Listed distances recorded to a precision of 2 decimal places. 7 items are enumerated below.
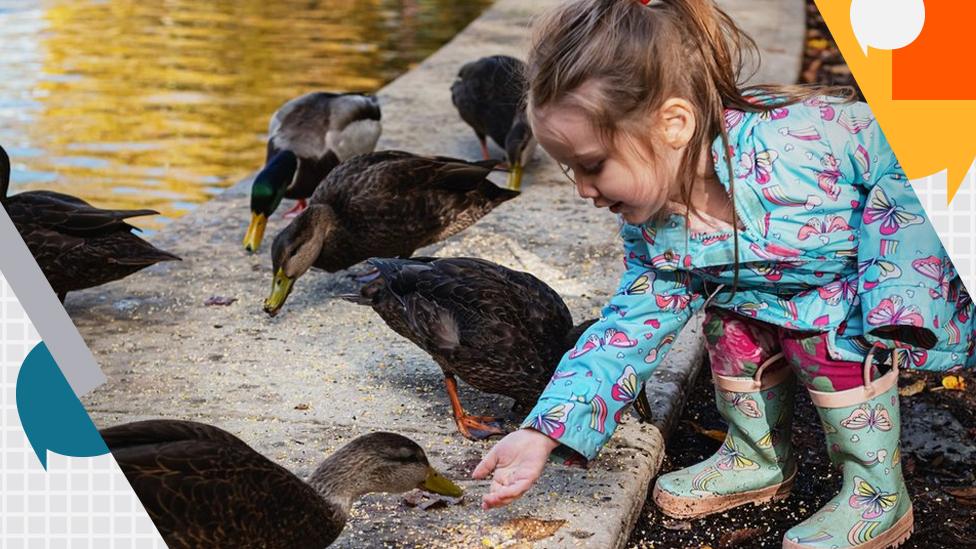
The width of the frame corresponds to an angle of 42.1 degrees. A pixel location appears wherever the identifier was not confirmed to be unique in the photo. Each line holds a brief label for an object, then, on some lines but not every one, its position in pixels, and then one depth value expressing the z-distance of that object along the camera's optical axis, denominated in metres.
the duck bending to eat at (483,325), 3.28
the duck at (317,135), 5.51
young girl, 2.64
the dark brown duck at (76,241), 4.13
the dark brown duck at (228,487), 2.29
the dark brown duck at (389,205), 4.57
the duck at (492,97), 5.88
